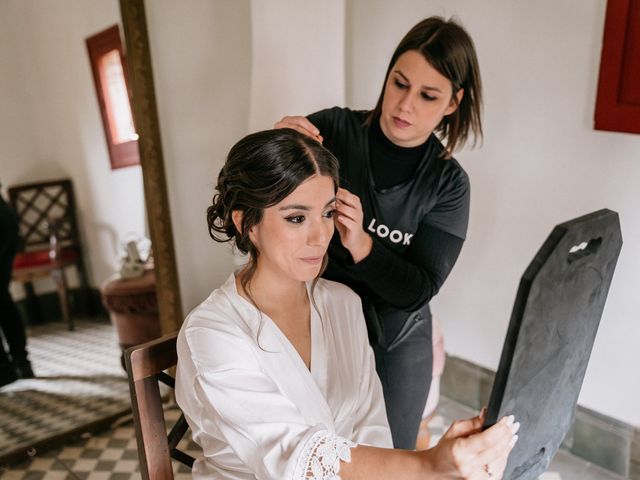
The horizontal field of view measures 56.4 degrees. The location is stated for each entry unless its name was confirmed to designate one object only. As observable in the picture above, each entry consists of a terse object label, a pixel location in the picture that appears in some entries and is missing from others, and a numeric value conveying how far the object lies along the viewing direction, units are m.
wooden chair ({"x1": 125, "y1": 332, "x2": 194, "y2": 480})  1.31
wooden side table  2.40
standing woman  1.41
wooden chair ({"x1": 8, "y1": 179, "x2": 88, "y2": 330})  2.12
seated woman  1.05
